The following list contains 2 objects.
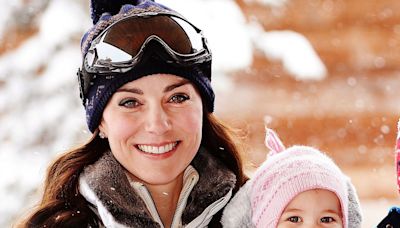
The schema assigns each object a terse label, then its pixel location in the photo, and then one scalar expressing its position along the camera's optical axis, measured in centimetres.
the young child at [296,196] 236
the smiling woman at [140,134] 244
